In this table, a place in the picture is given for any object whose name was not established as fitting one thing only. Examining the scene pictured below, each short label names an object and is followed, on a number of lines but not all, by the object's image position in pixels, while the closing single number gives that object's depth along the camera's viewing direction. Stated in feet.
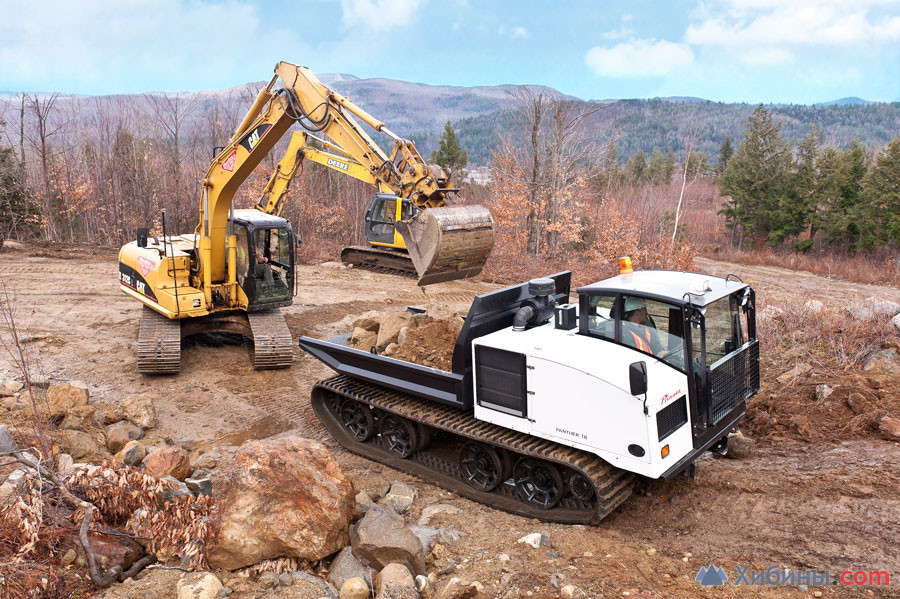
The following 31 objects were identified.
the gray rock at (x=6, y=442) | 20.08
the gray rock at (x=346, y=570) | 16.74
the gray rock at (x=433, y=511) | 20.23
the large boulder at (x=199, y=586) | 14.87
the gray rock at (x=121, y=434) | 25.09
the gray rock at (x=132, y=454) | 22.80
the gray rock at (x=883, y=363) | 29.22
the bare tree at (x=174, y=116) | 77.15
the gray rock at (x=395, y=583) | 15.24
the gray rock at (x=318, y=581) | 15.98
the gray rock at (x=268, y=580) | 16.08
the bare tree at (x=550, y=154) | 64.62
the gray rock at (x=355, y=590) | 15.55
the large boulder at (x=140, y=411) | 27.30
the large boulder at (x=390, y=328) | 27.12
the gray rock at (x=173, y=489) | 18.37
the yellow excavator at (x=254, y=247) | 25.41
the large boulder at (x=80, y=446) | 22.93
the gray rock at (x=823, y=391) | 25.99
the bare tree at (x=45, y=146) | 70.85
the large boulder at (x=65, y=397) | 27.12
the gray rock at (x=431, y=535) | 18.10
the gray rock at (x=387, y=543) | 16.75
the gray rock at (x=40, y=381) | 29.37
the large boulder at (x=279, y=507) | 16.63
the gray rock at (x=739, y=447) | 22.82
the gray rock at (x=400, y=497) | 21.11
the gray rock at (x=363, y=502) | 20.18
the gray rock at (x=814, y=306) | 36.32
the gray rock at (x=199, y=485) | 20.02
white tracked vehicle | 18.01
